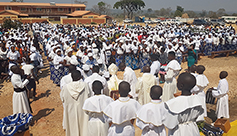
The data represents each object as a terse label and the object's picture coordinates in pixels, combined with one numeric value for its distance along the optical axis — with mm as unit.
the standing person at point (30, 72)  7666
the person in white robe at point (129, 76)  5508
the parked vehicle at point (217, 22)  34812
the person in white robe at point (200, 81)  5141
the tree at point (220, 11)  87350
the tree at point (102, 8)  73562
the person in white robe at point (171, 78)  5793
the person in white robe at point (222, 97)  5227
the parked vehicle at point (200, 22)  35369
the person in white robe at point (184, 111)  2605
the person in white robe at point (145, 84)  5076
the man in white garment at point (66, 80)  4953
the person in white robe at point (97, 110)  3445
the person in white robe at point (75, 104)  4180
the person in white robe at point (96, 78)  4882
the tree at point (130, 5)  64000
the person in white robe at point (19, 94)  5133
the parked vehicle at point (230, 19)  38419
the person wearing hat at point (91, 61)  7963
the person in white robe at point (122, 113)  3080
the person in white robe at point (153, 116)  2941
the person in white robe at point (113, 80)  5442
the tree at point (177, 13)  64281
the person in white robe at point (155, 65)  6691
